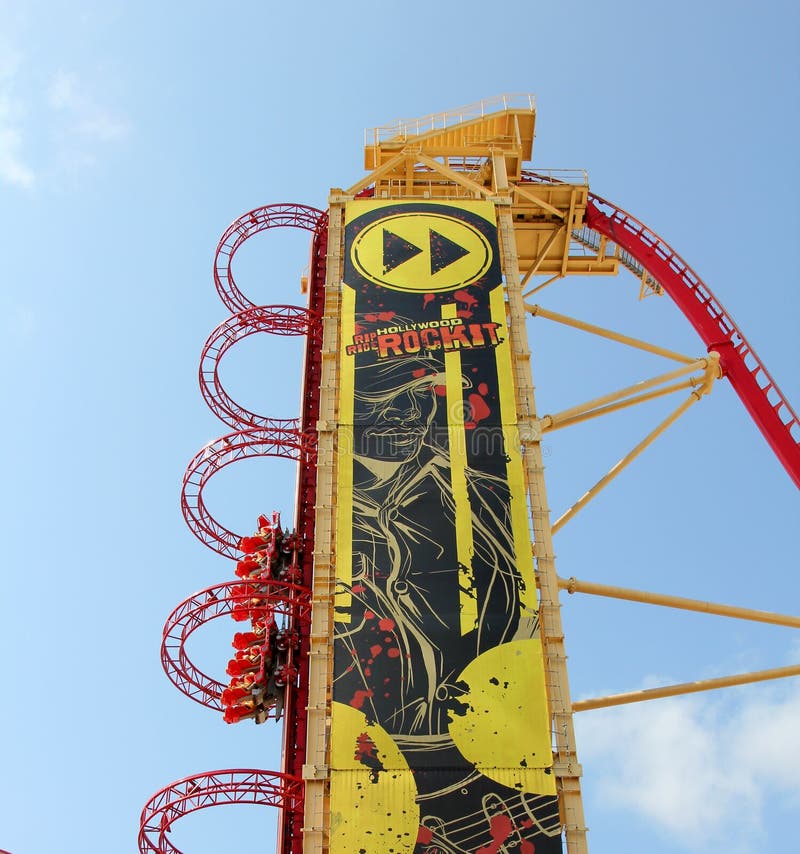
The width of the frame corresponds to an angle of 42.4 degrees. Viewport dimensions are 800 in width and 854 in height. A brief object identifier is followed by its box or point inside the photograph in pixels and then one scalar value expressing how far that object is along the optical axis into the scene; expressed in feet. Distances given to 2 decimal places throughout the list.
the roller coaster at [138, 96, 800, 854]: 74.49
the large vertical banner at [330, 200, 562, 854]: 70.08
